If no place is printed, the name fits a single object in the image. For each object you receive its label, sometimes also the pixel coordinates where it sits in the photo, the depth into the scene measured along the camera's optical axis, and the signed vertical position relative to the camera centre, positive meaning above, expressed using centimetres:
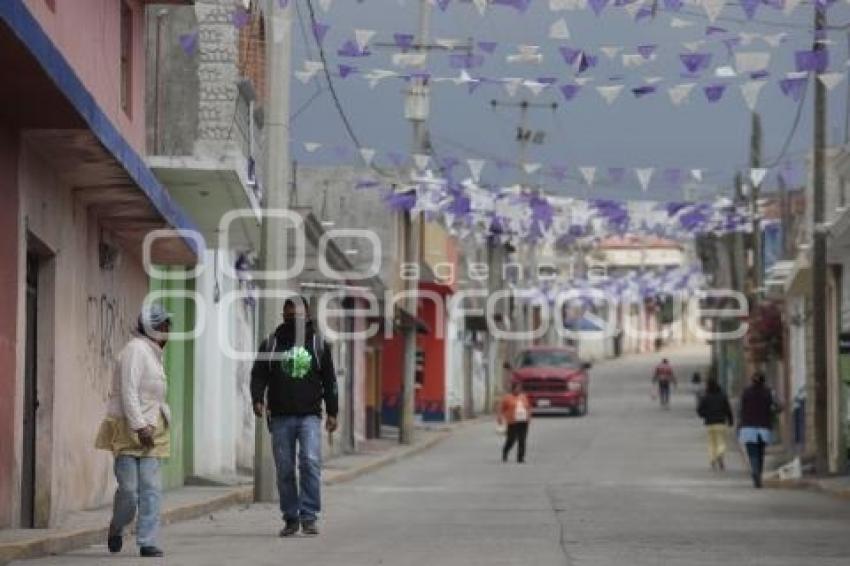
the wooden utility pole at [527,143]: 7206 +871
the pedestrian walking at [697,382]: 6756 -31
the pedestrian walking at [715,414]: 3381 -71
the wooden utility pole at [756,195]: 5334 +493
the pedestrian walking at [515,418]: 3703 -84
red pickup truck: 6072 -29
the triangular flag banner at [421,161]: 3406 +385
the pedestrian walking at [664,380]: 6781 -25
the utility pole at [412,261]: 4197 +264
